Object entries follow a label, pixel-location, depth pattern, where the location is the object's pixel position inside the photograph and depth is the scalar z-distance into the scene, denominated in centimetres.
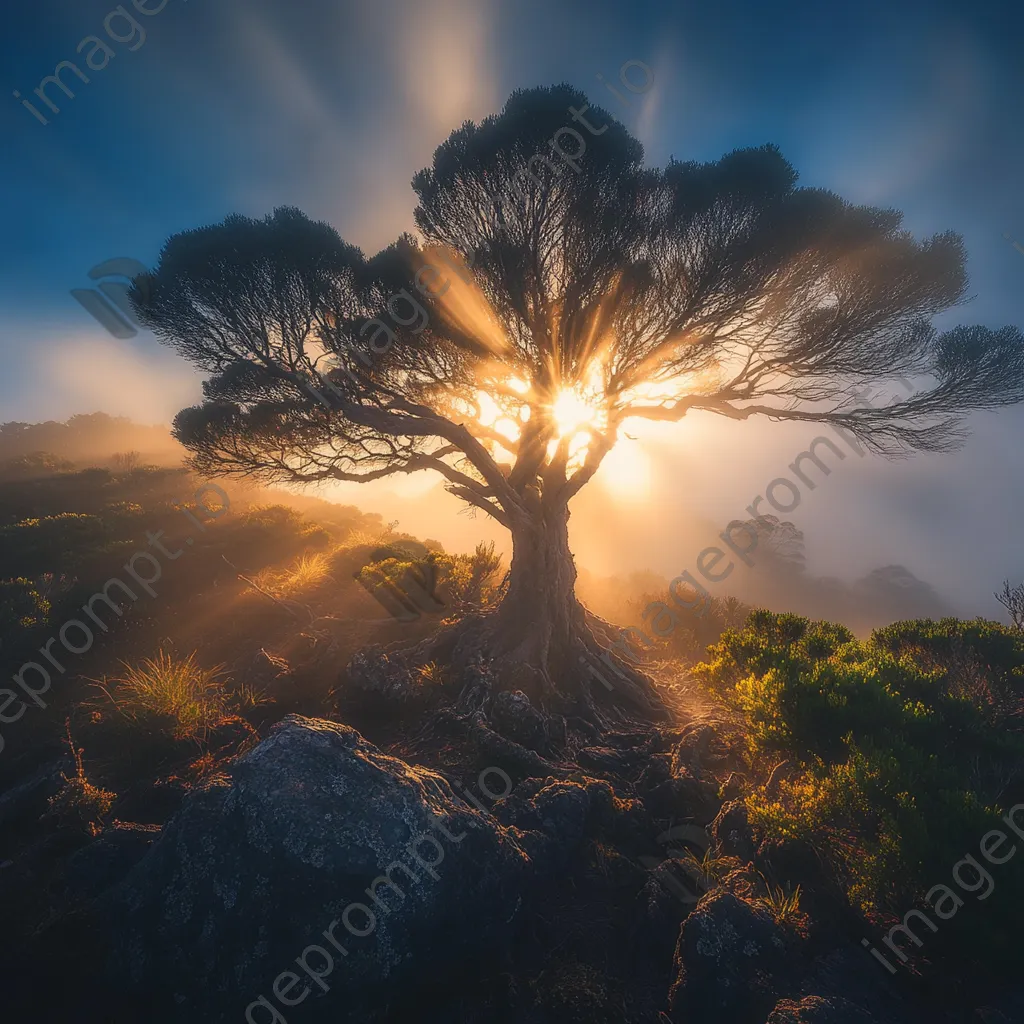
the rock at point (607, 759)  581
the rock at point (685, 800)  474
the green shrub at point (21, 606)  744
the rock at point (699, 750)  561
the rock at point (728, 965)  259
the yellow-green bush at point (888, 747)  308
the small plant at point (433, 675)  708
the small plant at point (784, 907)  315
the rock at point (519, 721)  580
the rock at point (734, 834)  398
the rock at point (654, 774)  530
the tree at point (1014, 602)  876
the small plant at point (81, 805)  384
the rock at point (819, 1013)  232
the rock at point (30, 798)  404
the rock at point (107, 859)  306
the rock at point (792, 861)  367
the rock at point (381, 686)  643
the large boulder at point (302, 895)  230
